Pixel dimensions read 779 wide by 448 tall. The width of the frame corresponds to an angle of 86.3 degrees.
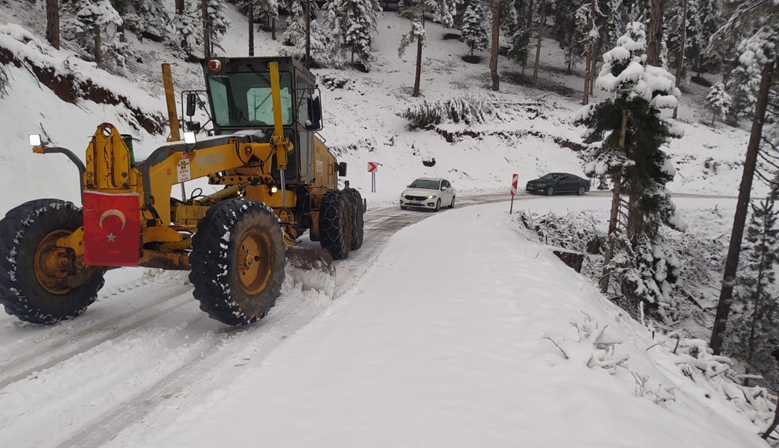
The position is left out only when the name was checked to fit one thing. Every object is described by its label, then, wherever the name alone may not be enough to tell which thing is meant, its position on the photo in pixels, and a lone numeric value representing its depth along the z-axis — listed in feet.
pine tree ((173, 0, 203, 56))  93.30
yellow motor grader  12.75
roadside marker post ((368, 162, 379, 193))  73.77
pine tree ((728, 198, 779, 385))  41.70
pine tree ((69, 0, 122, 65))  57.93
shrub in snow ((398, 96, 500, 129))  110.22
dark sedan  87.01
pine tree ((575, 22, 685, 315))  36.19
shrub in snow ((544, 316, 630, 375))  12.55
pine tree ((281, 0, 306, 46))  134.41
